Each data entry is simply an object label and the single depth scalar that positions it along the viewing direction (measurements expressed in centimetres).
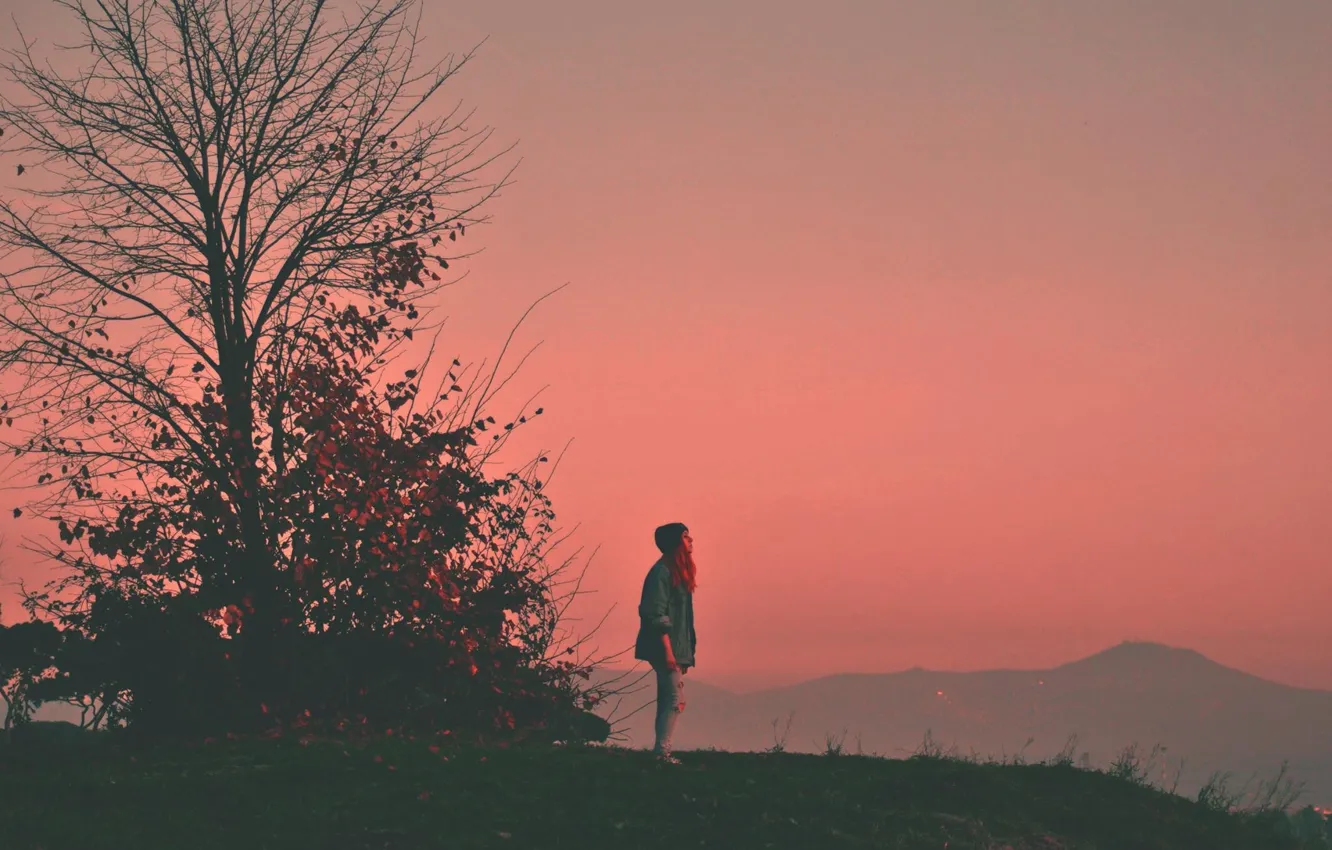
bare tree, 2031
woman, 1455
